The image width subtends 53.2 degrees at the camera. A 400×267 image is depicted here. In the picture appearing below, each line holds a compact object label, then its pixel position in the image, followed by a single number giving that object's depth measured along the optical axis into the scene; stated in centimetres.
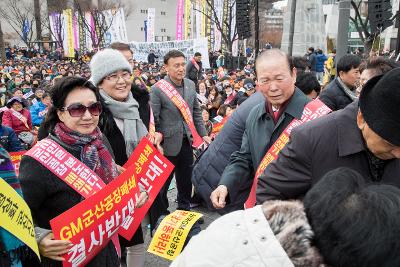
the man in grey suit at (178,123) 452
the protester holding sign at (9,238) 170
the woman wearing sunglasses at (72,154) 206
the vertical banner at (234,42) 2172
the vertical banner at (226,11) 2091
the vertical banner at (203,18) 2261
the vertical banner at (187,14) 2428
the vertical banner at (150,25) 2602
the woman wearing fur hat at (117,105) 303
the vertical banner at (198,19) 2364
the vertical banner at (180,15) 2469
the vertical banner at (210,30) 2246
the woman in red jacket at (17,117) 717
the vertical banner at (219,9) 2142
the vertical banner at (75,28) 3009
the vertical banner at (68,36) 2894
